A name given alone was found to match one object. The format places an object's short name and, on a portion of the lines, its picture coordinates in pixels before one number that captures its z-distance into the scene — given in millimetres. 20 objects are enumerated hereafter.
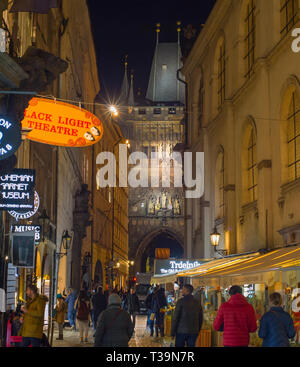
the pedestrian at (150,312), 23905
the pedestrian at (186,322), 12094
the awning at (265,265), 11461
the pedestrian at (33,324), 11703
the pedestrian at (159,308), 23720
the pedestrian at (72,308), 26109
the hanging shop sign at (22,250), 14673
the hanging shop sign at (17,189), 13531
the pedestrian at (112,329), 9680
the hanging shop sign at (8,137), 11570
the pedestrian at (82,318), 20219
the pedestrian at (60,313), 21391
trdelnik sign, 26531
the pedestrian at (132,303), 24781
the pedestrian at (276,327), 9469
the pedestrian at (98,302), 22078
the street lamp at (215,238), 24344
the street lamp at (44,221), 19672
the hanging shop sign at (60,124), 16062
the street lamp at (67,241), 25547
